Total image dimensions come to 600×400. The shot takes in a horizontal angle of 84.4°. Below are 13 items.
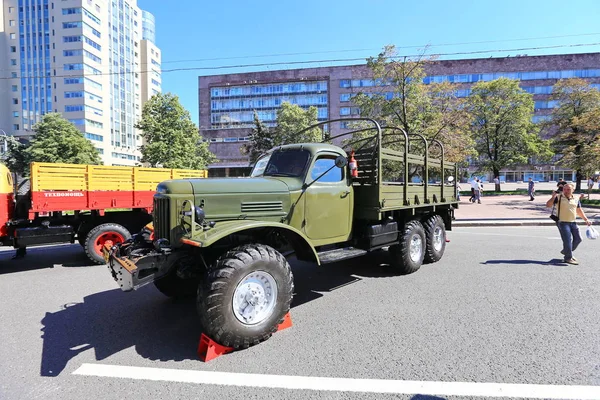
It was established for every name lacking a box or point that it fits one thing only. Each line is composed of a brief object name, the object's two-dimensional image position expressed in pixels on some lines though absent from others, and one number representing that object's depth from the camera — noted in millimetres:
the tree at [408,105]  18453
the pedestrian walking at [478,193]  22797
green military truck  3320
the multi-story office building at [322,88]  67438
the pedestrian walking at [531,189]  23703
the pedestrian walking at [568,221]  6766
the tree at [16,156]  35688
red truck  6348
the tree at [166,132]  29047
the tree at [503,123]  33688
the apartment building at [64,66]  63781
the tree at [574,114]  23047
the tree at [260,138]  39781
